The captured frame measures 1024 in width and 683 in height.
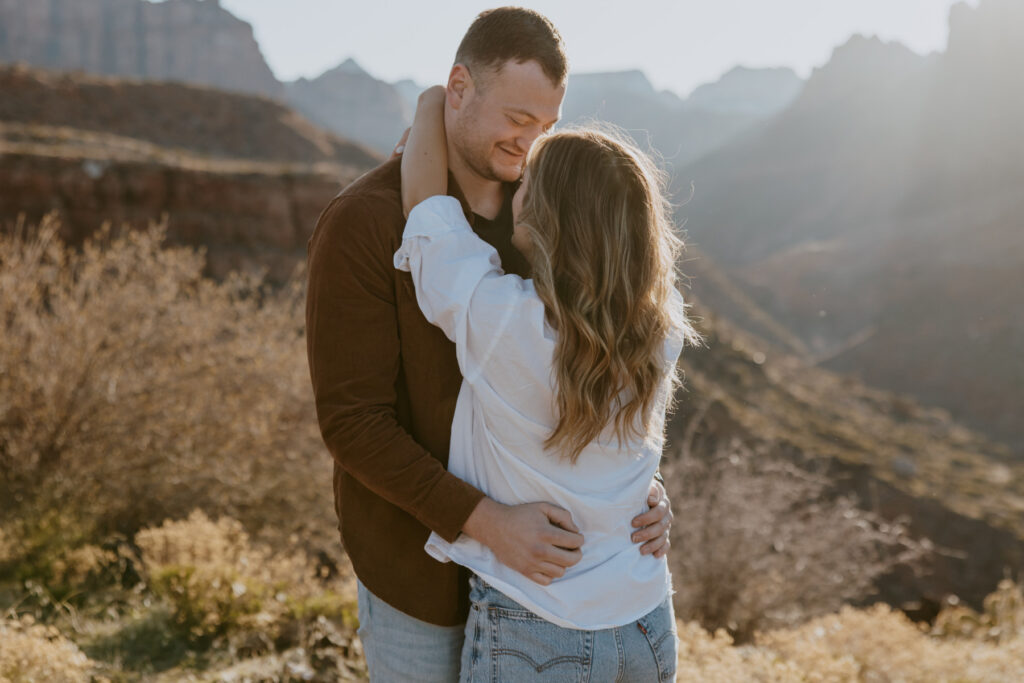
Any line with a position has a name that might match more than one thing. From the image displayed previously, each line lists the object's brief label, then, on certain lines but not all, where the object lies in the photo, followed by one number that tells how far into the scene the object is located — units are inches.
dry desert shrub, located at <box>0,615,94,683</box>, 100.7
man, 64.6
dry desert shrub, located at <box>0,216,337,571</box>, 223.0
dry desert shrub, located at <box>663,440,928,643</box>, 307.6
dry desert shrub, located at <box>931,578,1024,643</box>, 199.0
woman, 60.9
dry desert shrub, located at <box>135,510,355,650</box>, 149.0
